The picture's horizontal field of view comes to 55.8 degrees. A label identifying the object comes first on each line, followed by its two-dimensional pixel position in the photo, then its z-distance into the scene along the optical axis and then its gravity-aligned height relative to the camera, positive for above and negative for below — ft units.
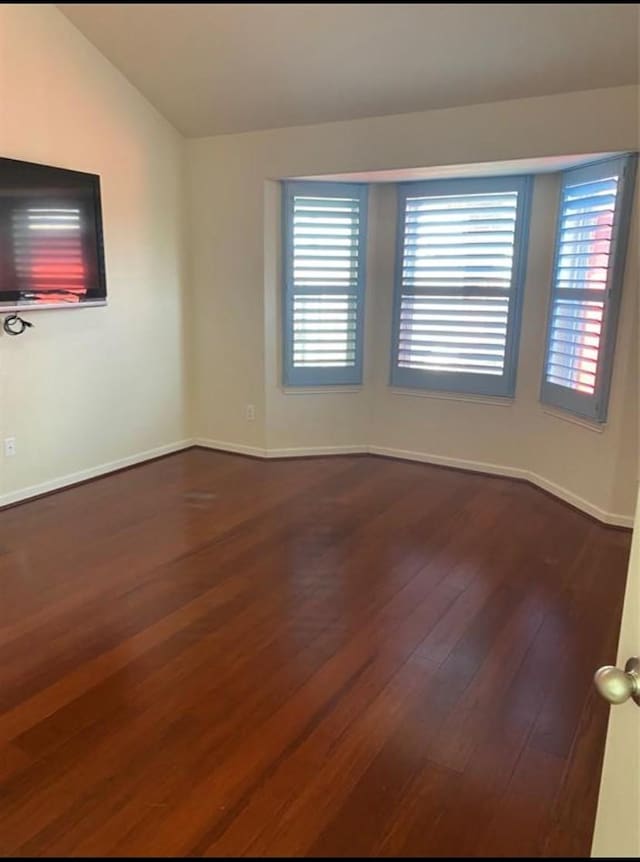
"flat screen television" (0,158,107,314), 11.34 +1.22
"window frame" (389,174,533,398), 13.92 +0.29
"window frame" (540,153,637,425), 11.34 +0.54
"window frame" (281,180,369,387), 15.02 +0.43
